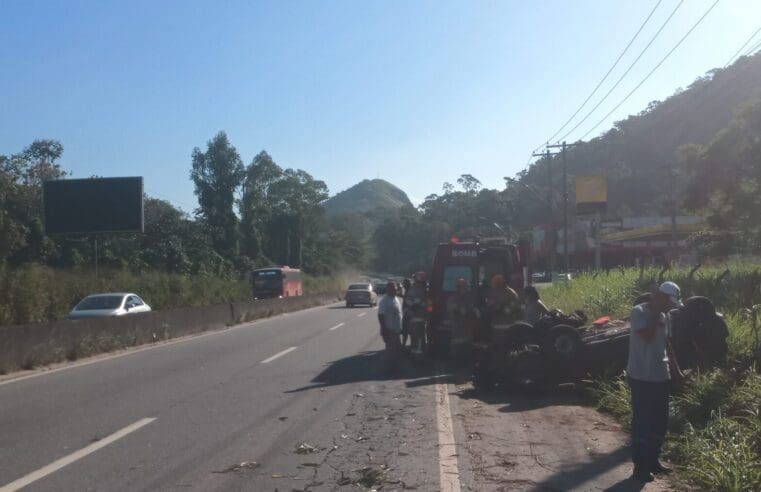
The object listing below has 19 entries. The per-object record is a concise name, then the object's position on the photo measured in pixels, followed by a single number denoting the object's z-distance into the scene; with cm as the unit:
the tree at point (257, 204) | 7975
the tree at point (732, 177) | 2508
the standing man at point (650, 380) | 712
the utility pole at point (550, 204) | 4612
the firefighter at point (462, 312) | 1462
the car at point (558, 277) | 4552
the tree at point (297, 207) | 9188
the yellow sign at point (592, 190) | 4684
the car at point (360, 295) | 4778
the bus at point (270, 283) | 5528
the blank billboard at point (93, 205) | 3588
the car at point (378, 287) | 5994
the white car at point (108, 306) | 2291
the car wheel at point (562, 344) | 1164
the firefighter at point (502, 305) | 1411
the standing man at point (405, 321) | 1728
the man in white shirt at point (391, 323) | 1493
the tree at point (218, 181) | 7406
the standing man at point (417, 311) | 1688
